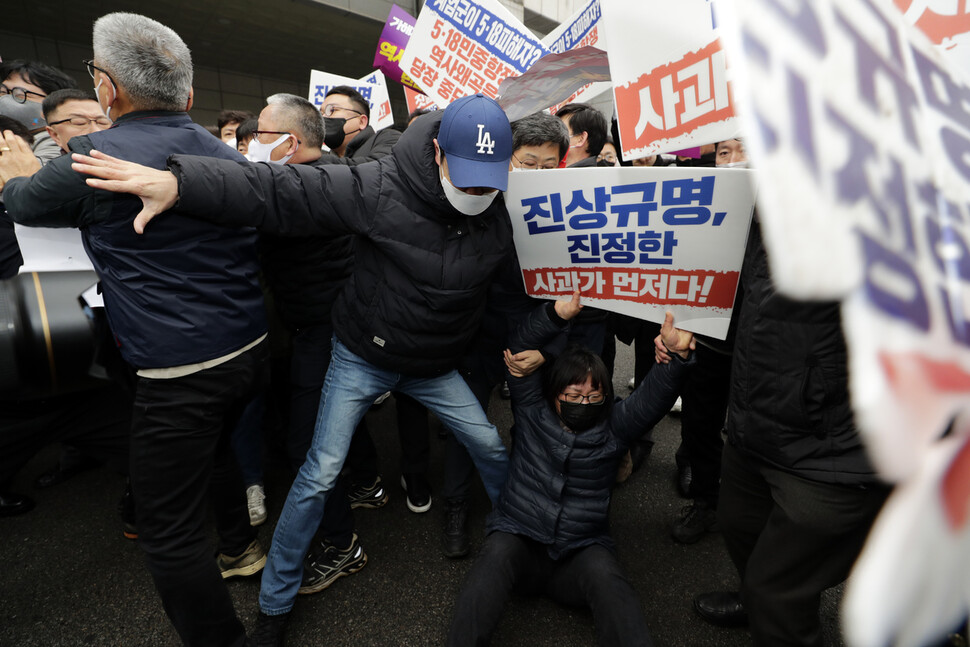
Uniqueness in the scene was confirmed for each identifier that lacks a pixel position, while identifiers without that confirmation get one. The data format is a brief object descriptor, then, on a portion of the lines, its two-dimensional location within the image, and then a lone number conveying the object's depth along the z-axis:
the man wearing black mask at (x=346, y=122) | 3.22
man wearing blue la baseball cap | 1.54
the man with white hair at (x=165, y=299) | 1.33
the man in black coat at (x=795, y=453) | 1.18
